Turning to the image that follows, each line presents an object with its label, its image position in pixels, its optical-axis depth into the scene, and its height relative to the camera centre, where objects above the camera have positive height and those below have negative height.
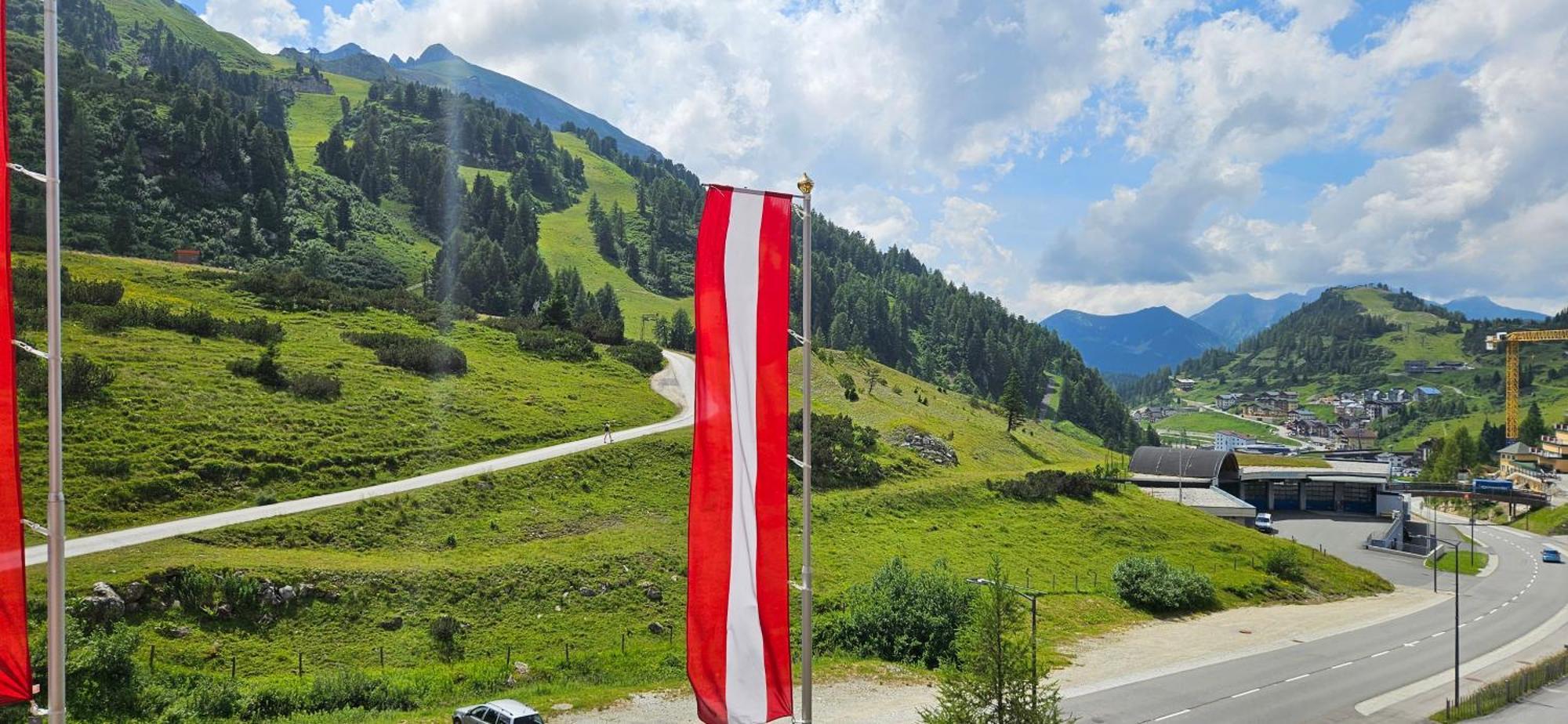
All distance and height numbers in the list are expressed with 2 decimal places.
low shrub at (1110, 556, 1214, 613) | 48.31 -13.36
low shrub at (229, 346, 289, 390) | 55.34 -1.86
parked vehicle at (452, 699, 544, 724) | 22.99 -9.99
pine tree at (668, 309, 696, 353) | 140.12 +2.28
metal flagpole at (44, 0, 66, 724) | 10.24 -1.46
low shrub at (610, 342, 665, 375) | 91.75 -1.11
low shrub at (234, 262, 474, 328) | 78.88 +4.51
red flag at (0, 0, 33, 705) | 10.51 -2.58
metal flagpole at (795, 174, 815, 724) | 14.09 -2.63
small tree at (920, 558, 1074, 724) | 19.06 -7.50
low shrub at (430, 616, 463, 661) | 32.81 -11.37
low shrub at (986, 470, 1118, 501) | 66.19 -10.64
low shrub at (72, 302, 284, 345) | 57.59 +1.38
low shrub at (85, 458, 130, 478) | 39.34 -5.83
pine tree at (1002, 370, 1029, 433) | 109.00 -6.22
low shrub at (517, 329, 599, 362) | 85.19 -0.02
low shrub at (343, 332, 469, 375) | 67.38 -0.75
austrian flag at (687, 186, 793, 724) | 13.87 -2.07
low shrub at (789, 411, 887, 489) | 62.56 -8.05
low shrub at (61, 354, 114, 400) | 45.00 -2.01
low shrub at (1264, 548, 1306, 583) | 57.91 -14.37
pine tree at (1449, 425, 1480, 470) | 149.55 -16.39
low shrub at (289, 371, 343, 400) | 55.25 -2.84
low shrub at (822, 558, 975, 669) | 36.53 -11.79
